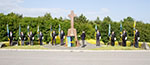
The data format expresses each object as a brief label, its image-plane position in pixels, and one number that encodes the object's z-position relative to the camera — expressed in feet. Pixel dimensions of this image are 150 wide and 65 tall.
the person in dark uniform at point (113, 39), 45.71
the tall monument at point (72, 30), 47.40
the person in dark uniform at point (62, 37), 48.52
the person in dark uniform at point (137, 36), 41.48
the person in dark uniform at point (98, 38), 45.81
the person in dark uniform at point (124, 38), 43.70
